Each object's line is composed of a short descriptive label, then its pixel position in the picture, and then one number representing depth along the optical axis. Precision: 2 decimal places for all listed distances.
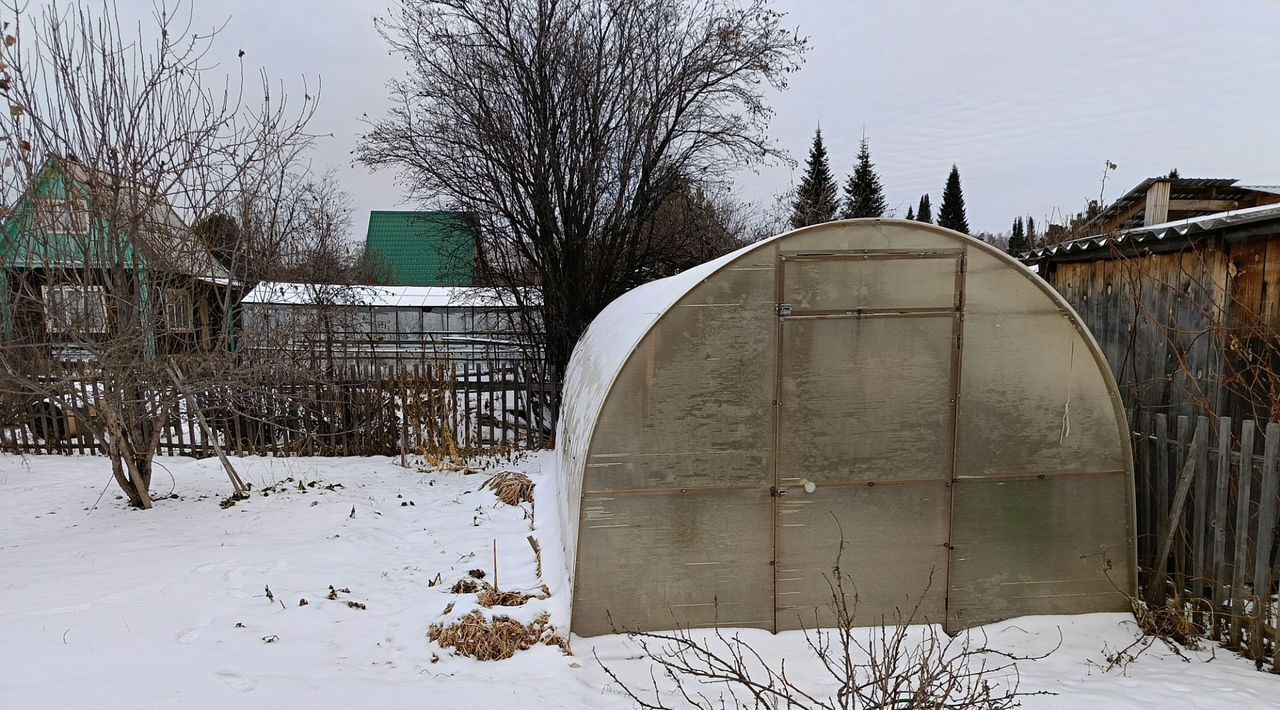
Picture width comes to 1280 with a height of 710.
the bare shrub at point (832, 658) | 3.60
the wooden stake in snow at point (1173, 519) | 3.94
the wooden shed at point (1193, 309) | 4.25
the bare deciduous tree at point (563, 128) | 11.13
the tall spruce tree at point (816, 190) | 19.18
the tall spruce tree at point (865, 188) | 31.03
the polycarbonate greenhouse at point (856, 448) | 4.07
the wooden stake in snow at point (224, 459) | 6.55
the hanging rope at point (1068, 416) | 4.17
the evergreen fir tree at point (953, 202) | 49.41
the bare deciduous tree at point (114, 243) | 5.33
